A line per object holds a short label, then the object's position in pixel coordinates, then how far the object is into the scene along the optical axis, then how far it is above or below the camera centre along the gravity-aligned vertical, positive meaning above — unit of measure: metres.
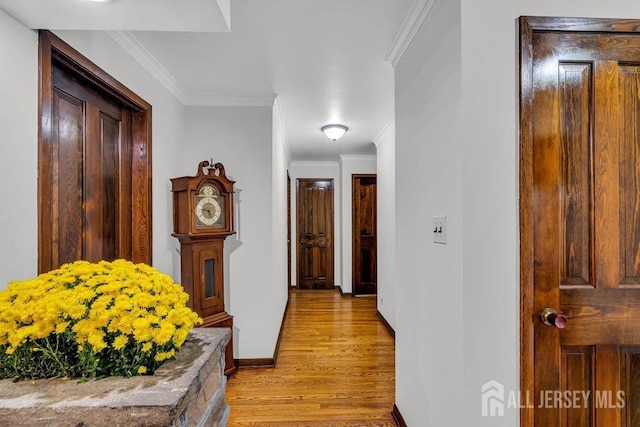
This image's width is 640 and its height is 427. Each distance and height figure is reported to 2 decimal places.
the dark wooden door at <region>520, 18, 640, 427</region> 1.33 -0.02
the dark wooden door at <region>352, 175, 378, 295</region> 5.64 -0.36
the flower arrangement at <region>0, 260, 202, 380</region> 0.87 -0.30
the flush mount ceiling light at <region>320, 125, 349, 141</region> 3.79 +0.93
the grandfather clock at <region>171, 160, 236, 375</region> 2.49 -0.16
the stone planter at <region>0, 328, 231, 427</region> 0.77 -0.43
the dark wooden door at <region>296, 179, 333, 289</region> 6.20 -0.37
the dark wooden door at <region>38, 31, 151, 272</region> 1.45 +0.27
